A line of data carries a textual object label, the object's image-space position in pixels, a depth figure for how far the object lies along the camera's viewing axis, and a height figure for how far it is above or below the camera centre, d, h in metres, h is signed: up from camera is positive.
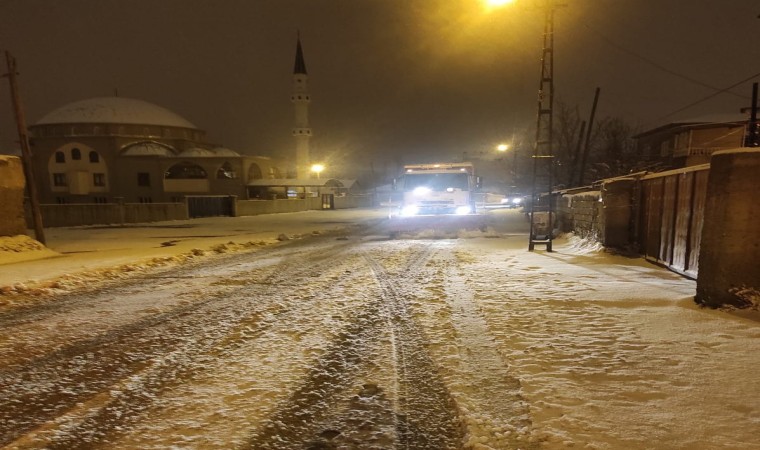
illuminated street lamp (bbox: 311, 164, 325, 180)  66.31 +4.94
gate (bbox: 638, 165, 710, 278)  7.00 -0.35
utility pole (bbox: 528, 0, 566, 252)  10.65 +2.40
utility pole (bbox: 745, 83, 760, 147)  17.03 +3.27
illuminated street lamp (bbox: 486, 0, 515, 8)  9.80 +4.79
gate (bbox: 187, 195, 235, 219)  31.12 -0.72
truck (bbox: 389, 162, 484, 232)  16.95 +0.05
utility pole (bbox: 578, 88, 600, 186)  26.65 +4.99
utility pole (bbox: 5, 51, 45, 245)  13.22 +1.64
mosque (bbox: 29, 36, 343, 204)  55.09 +4.67
